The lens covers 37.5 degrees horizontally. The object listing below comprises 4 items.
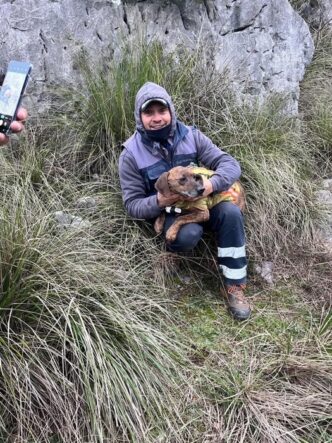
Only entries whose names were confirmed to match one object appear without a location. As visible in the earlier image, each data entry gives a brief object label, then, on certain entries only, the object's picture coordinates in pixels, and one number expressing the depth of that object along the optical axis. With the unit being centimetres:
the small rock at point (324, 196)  393
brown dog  284
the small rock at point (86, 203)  338
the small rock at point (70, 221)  303
